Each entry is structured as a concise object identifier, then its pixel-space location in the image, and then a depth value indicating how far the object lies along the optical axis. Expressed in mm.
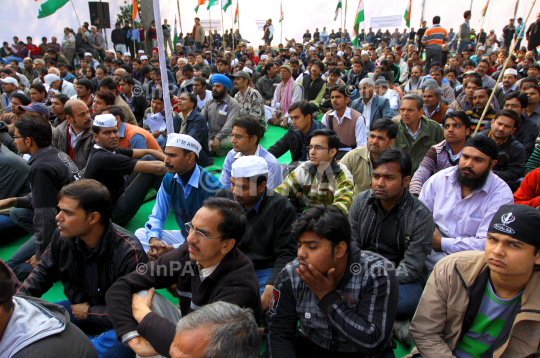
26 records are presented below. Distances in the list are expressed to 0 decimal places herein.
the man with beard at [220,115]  5895
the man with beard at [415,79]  7828
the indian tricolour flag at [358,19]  10398
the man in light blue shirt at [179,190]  2947
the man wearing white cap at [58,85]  7629
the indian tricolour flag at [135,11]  9609
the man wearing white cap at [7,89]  6938
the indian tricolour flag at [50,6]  5328
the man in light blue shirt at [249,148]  3545
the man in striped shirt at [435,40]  9695
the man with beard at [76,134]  4004
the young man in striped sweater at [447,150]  3377
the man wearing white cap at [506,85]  6246
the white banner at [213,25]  19688
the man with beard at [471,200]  2506
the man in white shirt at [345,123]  4652
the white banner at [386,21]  21312
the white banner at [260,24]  22484
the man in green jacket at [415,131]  4105
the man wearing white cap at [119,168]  3379
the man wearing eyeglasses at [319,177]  3066
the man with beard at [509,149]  3508
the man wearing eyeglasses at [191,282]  1701
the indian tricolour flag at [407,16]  12153
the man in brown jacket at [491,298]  1604
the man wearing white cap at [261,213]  2418
